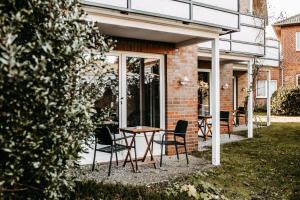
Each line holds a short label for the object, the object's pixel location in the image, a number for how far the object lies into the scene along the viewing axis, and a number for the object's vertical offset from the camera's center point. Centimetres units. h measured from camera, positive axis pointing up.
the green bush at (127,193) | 410 -117
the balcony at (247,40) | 1160 +234
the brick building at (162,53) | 655 +132
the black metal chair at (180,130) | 737 -63
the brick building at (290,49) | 2491 +415
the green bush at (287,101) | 2194 +16
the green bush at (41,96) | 238 +5
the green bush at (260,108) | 2438 -35
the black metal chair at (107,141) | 655 -75
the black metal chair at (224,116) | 1228 -48
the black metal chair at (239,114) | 1568 -54
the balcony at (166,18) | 614 +176
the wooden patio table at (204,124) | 1178 -79
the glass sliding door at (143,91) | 840 +32
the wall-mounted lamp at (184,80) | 909 +64
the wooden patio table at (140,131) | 693 -59
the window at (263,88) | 2545 +122
